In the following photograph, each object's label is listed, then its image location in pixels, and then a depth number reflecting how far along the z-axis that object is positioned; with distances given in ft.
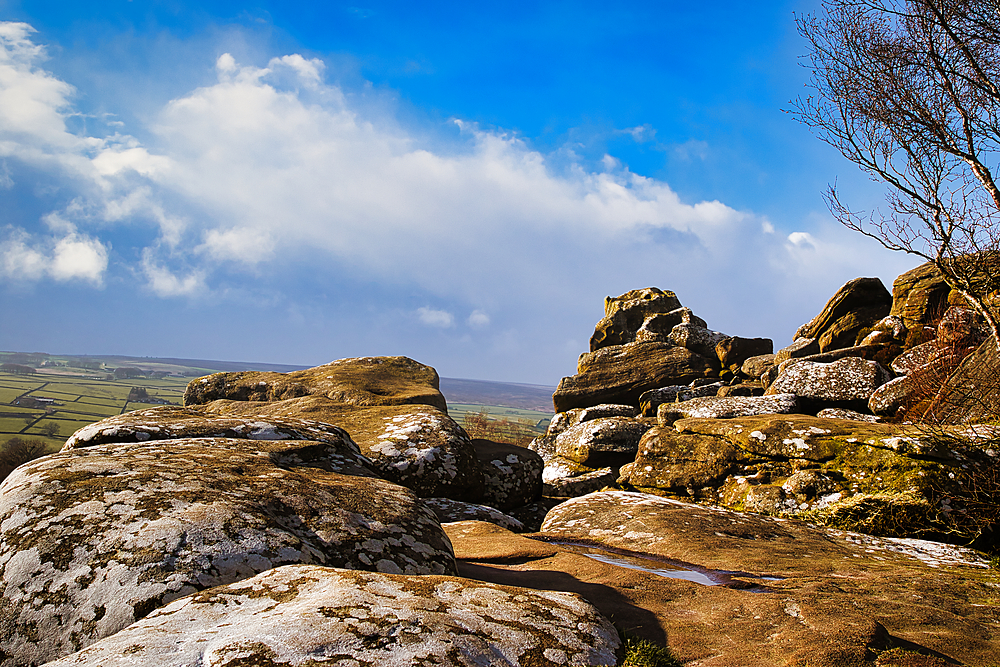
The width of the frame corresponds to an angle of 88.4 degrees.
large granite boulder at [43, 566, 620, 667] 10.02
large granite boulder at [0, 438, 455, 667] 12.73
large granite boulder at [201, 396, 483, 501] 35.22
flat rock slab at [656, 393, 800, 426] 51.57
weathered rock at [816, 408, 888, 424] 45.70
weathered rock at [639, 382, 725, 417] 68.08
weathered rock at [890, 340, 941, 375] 49.21
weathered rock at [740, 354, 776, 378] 69.36
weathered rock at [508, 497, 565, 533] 40.54
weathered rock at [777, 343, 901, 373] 56.18
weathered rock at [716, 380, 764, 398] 59.82
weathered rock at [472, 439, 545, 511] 40.52
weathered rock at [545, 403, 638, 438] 70.90
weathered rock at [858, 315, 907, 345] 57.88
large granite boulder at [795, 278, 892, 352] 65.98
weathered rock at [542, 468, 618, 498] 48.24
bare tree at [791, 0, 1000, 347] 40.24
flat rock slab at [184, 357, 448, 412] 50.60
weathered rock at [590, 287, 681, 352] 93.61
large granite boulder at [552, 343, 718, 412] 75.25
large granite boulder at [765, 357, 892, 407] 50.26
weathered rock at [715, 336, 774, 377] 77.00
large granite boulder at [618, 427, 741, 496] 39.65
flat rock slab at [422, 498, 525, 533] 34.04
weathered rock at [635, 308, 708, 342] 86.07
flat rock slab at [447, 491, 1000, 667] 14.20
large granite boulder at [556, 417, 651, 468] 51.11
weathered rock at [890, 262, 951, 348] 56.39
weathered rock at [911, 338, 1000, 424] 37.78
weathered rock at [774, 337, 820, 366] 65.31
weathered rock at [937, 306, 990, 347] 48.51
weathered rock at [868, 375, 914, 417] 45.78
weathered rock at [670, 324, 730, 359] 80.53
